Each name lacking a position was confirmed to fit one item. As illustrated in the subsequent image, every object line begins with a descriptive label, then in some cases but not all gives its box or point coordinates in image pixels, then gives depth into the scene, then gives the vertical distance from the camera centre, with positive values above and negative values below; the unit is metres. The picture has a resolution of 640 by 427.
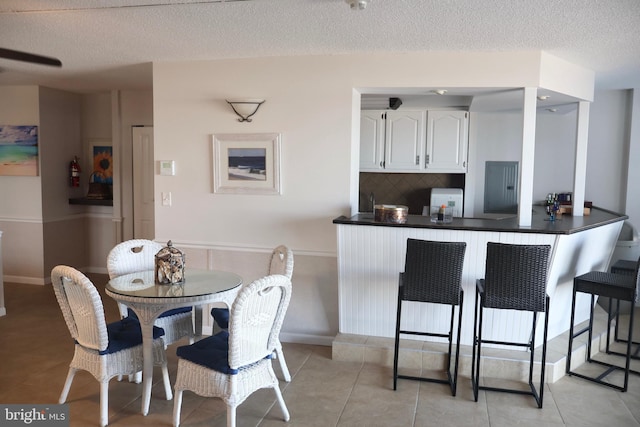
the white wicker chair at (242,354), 2.58 -0.94
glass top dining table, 2.90 -0.68
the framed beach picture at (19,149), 5.93 +0.26
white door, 6.07 -0.10
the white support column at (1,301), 4.84 -1.20
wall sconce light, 4.09 +0.55
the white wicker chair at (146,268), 3.51 -0.66
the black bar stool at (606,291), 3.42 -0.72
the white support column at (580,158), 4.64 +0.22
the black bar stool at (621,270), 4.31 -0.72
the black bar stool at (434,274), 3.29 -0.60
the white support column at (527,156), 3.82 +0.19
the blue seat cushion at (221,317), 3.40 -0.92
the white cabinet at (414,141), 5.57 +0.41
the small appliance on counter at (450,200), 5.66 -0.21
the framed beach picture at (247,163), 4.21 +0.11
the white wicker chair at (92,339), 2.77 -0.94
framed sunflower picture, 6.48 +0.14
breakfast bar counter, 3.64 -0.60
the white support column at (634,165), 5.35 +0.19
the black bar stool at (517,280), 3.14 -0.60
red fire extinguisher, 6.31 +0.01
